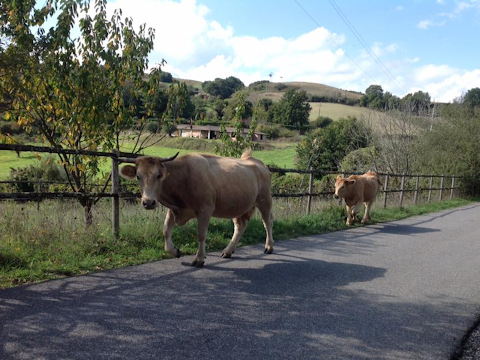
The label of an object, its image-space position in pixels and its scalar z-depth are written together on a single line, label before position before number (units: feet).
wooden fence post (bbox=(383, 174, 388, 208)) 56.03
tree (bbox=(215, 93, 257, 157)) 38.81
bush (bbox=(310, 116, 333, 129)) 261.03
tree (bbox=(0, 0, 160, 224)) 20.99
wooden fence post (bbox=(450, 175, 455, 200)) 92.36
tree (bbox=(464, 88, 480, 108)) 252.01
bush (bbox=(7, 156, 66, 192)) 78.69
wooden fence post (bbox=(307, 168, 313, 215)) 40.34
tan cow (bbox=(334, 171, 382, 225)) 40.06
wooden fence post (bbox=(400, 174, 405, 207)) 60.69
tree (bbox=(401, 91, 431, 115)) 107.14
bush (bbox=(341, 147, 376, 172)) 101.79
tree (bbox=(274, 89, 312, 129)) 273.13
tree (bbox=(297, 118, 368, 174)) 152.50
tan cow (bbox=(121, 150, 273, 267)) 18.56
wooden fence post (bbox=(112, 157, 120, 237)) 22.86
